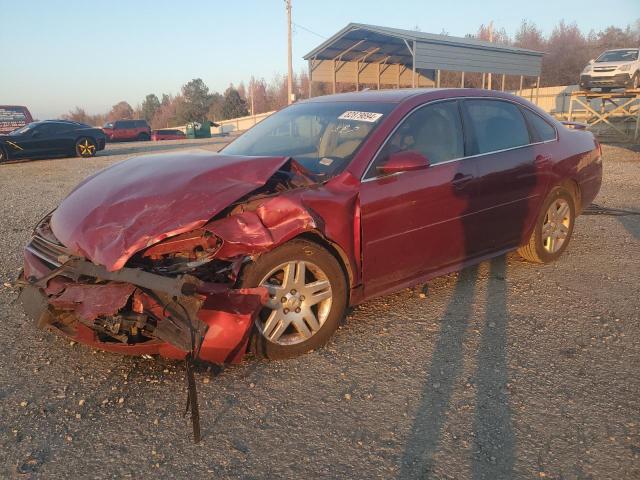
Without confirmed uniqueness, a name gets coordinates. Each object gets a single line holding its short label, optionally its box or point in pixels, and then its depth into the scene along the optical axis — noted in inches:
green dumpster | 1631.4
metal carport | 897.5
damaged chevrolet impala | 117.3
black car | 648.4
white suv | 741.9
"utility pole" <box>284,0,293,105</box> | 1300.4
